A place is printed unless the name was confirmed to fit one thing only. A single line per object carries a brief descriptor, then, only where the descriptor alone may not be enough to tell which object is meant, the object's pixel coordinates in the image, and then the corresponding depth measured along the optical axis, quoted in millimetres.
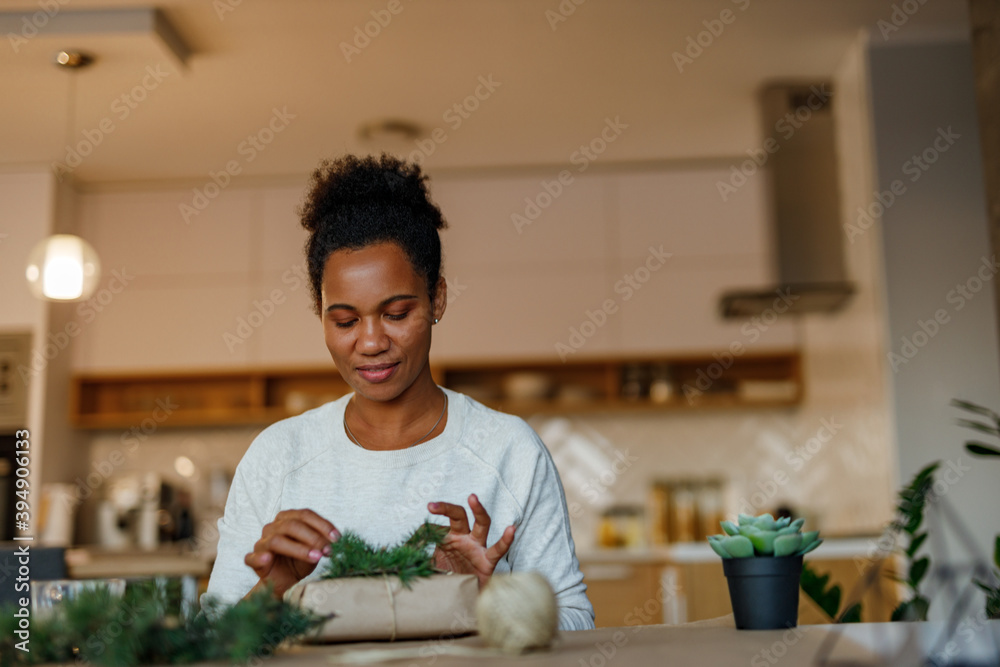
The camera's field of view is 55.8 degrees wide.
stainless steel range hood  3750
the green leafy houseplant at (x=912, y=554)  1558
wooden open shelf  4664
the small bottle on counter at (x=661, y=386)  4645
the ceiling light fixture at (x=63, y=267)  3355
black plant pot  1049
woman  1341
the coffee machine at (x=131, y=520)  4633
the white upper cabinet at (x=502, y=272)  4691
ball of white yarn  866
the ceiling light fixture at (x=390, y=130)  4219
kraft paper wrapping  965
